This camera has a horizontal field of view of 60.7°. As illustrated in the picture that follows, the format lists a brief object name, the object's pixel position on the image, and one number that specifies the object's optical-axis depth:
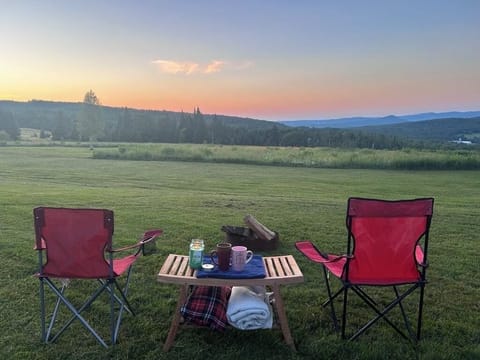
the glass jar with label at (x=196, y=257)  2.91
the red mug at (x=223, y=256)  2.88
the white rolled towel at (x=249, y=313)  2.85
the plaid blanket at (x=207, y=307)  3.01
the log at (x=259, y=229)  5.16
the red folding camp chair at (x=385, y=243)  2.73
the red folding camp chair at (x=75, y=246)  2.71
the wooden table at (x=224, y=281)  2.73
